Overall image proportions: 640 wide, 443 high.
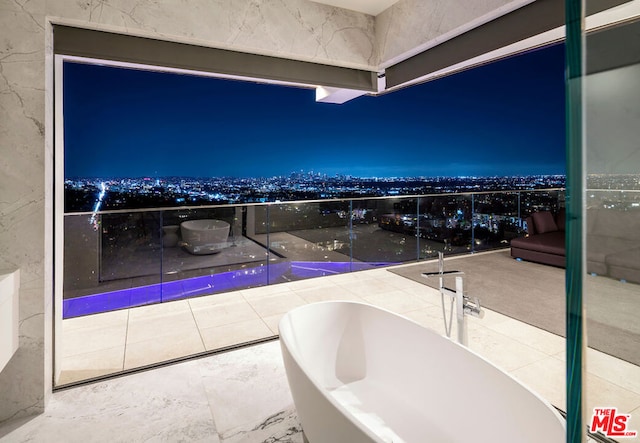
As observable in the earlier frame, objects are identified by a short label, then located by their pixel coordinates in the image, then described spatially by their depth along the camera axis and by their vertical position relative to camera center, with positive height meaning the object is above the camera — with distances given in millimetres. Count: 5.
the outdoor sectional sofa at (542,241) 4605 -274
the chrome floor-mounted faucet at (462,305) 1723 -418
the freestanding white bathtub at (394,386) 1317 -772
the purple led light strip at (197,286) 3475 -720
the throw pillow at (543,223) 5285 -24
